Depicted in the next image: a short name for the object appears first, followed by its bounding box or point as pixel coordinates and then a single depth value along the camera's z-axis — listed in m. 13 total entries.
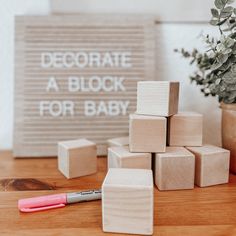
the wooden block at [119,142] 0.58
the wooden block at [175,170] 0.48
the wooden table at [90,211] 0.37
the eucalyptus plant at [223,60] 0.52
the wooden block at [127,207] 0.35
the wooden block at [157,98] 0.51
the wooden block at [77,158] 0.55
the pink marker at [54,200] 0.42
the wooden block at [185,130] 0.54
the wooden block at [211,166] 0.50
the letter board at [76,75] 0.68
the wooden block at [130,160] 0.49
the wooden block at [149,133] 0.50
